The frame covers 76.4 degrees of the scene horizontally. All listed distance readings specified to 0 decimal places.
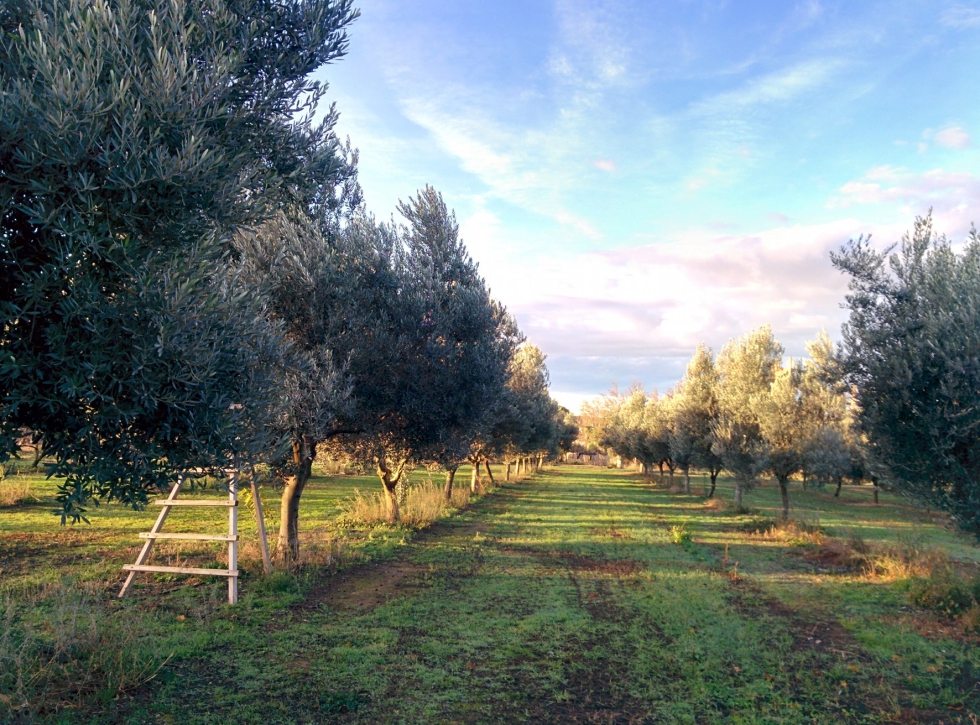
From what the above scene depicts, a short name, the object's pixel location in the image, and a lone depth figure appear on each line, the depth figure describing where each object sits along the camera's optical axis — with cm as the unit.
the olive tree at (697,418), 3869
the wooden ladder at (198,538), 1065
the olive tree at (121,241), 421
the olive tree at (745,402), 2981
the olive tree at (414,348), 1223
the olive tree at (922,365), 991
